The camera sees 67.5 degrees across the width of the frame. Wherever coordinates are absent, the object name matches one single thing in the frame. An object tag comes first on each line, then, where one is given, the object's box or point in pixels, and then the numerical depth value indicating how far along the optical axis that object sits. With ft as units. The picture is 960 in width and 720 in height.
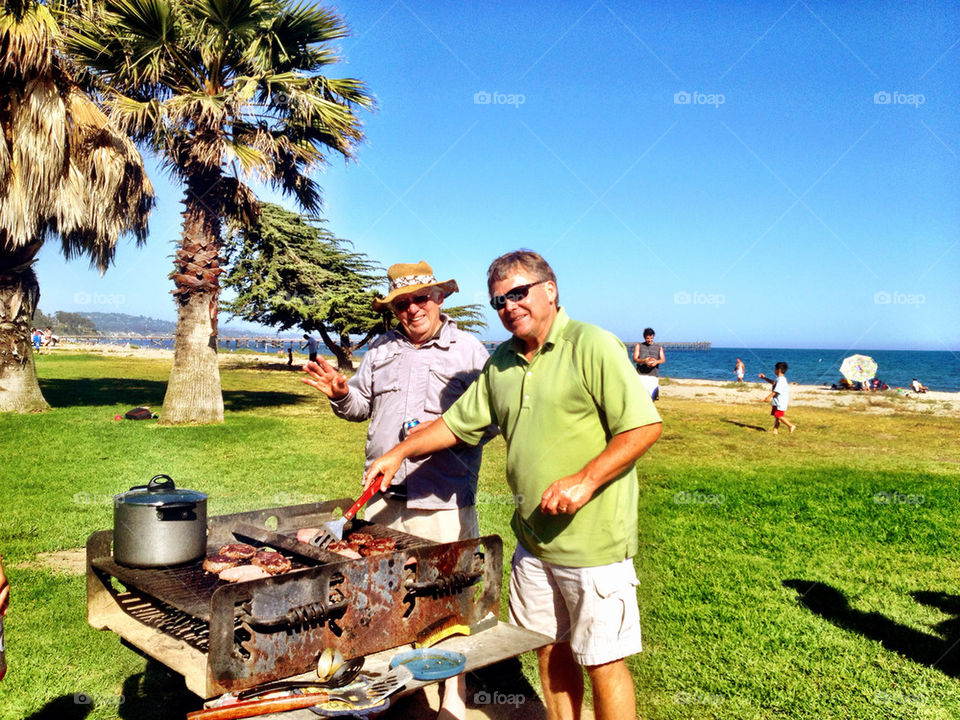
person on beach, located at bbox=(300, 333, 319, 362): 79.64
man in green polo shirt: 8.11
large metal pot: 9.18
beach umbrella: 116.37
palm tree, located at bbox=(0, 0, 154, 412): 38.24
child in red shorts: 52.75
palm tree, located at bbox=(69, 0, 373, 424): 39.24
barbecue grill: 7.25
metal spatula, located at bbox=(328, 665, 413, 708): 7.08
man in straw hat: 11.23
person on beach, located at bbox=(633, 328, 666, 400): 44.34
